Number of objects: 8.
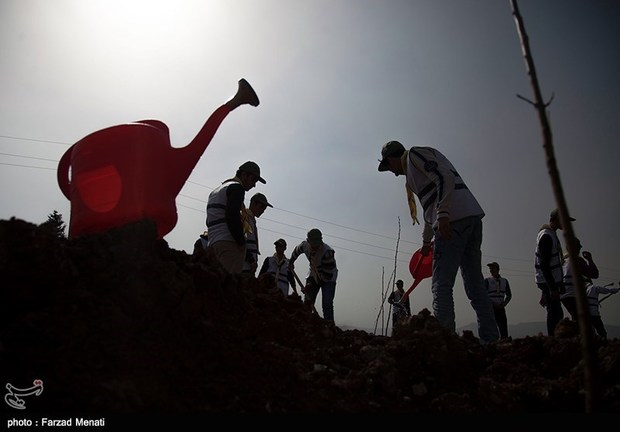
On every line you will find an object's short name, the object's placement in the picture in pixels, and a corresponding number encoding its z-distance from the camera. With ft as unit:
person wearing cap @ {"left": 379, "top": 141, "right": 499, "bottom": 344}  9.56
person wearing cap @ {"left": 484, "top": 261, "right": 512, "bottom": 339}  25.13
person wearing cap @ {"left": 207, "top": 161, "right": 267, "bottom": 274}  11.14
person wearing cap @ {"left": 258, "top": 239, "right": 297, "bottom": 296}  23.50
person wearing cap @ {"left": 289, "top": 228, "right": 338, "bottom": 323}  21.22
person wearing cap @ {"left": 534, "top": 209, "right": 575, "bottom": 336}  14.39
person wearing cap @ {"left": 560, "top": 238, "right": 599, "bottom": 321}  14.99
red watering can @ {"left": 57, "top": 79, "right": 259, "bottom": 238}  6.33
